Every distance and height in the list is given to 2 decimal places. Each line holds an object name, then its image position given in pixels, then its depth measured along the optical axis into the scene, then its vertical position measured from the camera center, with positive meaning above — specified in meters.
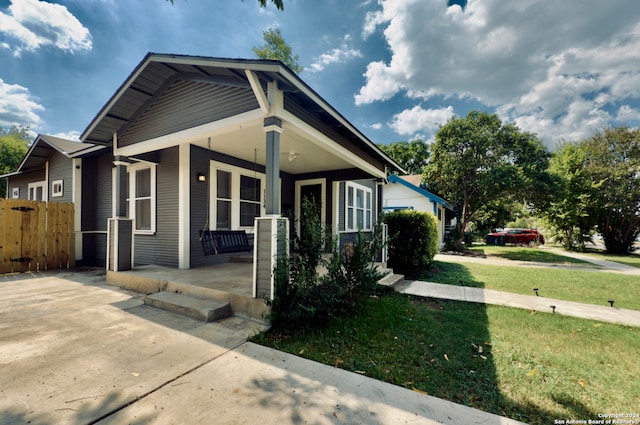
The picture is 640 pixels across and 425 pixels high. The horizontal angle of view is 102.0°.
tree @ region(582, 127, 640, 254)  13.78 +1.70
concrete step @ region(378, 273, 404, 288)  5.62 -1.53
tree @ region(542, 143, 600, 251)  14.81 +0.85
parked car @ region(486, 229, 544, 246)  19.44 -1.80
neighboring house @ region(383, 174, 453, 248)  14.80 +0.91
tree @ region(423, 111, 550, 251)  12.02 +2.63
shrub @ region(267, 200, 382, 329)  3.25 -0.96
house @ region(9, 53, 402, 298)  3.77 +1.34
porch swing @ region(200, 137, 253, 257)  6.02 -0.66
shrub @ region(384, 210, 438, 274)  7.66 -0.84
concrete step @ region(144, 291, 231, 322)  3.55 -1.34
